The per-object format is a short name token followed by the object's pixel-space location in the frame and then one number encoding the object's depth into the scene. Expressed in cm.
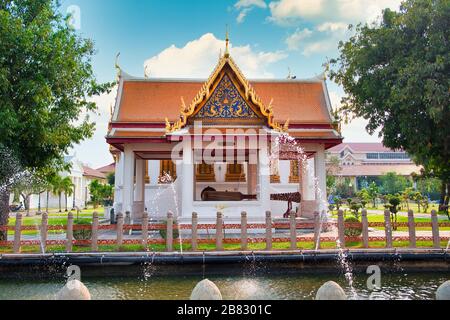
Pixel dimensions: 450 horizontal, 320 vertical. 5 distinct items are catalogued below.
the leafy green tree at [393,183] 5121
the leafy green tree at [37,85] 1073
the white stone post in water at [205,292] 428
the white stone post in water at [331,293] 419
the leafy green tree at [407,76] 1112
